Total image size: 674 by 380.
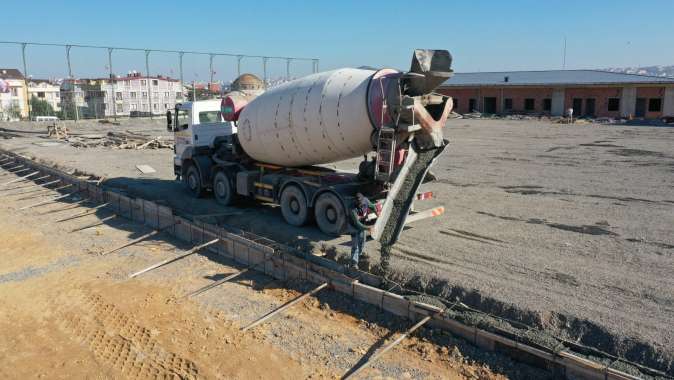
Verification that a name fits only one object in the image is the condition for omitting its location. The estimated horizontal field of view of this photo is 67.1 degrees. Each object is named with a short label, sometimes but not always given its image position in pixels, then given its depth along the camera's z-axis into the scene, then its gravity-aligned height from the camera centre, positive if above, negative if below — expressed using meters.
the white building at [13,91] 57.31 +4.27
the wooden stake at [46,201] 15.58 -2.56
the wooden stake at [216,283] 8.61 -2.86
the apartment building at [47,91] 92.69 +5.25
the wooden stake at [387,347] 6.11 -2.89
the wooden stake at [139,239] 11.21 -2.73
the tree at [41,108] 70.56 +1.59
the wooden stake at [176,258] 9.57 -2.77
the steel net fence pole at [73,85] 44.44 +3.02
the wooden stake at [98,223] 12.95 -2.72
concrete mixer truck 9.34 -0.49
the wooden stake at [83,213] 13.92 -2.62
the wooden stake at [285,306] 7.32 -2.85
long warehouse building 42.53 +2.02
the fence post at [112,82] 46.54 +3.46
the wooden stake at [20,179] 19.53 -2.30
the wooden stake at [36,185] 18.27 -2.45
